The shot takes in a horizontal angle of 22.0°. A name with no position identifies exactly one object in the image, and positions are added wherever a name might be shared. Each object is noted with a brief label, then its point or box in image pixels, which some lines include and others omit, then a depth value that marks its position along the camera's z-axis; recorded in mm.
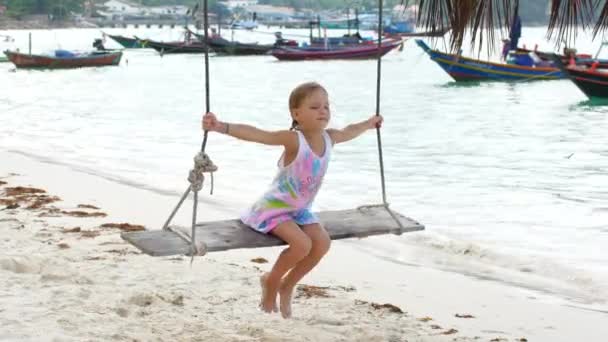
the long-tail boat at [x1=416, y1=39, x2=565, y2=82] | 55713
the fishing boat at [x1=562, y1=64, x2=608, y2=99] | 40516
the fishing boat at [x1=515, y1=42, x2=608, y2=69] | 40049
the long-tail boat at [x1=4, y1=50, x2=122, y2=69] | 73366
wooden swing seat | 5851
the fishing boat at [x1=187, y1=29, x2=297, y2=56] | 98794
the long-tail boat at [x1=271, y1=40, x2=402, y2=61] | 87403
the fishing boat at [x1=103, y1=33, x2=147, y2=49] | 120345
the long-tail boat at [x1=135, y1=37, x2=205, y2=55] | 104246
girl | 6070
